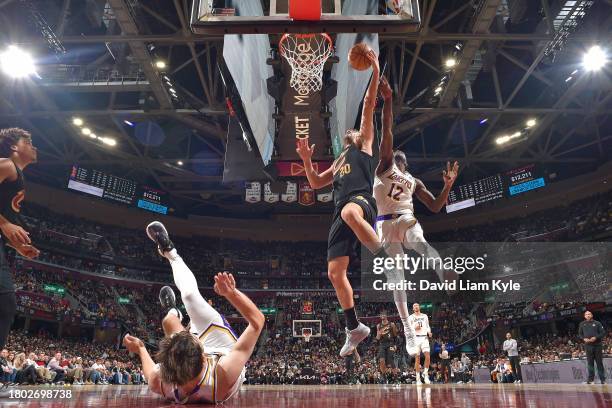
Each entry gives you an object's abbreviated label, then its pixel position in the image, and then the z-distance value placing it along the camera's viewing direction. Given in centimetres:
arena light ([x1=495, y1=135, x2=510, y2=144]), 2200
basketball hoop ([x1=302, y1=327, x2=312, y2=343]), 2711
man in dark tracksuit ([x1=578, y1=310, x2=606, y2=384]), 940
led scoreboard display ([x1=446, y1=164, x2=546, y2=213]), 2200
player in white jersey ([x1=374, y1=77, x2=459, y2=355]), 484
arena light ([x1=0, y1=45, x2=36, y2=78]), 1364
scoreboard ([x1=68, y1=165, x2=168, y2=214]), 2328
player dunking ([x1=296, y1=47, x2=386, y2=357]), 406
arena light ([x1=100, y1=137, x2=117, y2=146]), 2277
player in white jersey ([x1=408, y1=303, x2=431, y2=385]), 816
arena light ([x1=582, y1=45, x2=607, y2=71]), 1404
